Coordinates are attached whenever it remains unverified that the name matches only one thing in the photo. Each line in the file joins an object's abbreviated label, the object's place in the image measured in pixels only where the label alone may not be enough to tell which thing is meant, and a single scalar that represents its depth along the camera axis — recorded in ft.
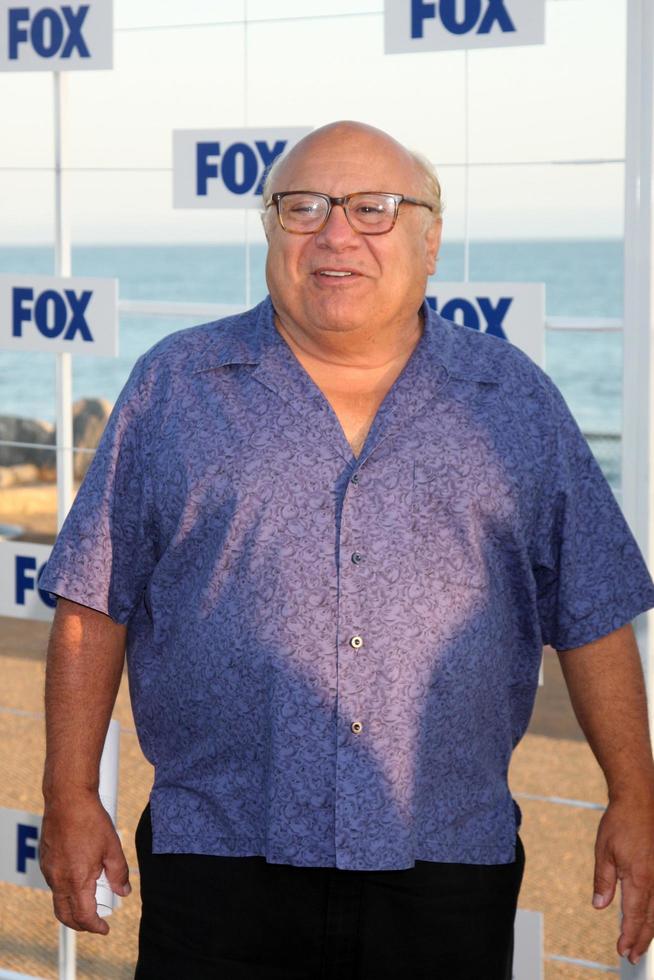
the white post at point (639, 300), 7.30
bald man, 5.58
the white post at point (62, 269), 8.97
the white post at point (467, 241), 7.87
